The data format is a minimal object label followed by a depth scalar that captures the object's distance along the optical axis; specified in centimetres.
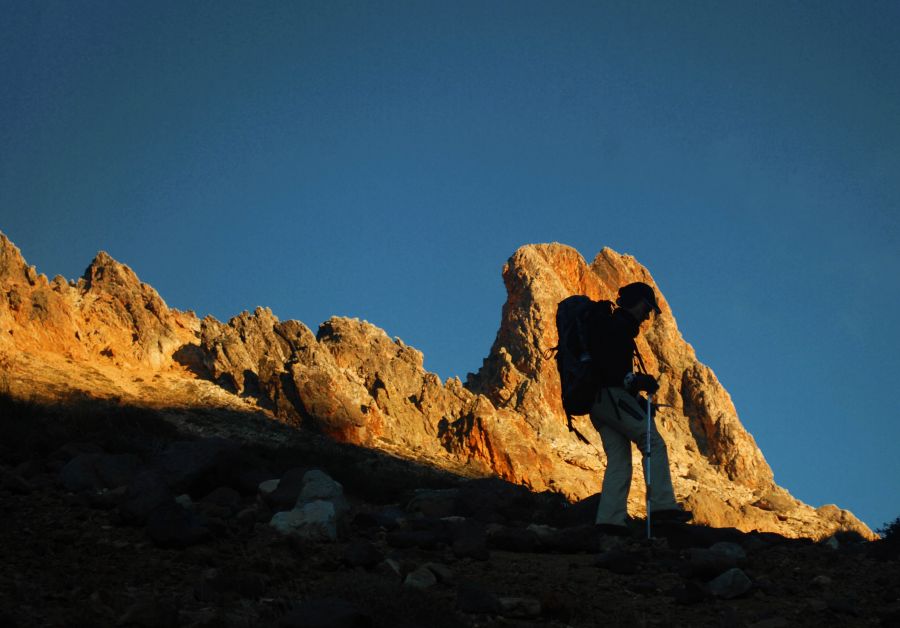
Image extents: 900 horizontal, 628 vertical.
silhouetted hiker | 941
